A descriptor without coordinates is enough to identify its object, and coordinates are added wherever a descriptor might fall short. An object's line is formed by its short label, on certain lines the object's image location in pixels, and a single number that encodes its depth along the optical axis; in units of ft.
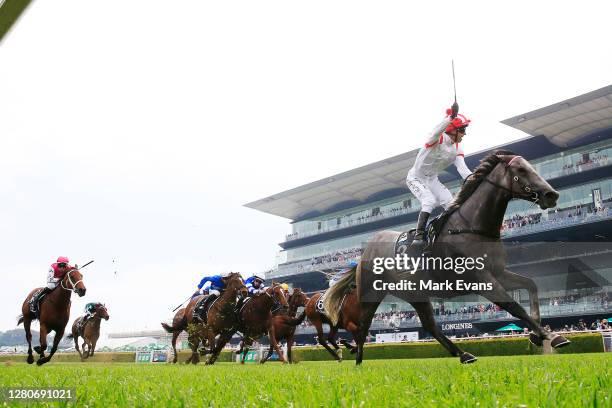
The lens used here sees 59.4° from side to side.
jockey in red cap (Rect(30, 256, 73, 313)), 37.17
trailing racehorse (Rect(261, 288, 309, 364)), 52.24
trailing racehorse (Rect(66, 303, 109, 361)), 73.82
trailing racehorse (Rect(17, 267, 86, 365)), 36.11
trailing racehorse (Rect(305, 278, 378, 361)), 27.25
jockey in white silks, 23.72
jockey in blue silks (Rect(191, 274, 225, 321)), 45.03
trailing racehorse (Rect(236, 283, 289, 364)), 43.75
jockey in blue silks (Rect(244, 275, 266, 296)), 47.38
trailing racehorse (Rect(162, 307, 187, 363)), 56.59
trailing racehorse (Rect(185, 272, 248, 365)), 43.16
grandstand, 129.29
